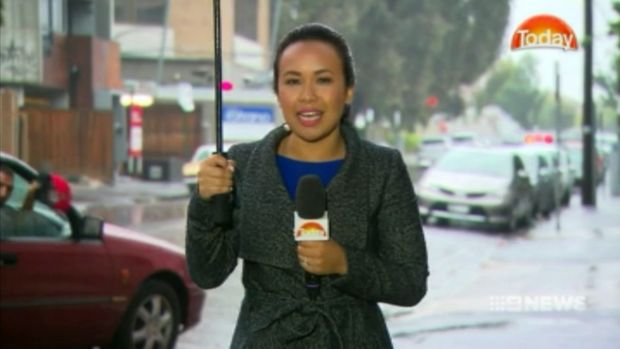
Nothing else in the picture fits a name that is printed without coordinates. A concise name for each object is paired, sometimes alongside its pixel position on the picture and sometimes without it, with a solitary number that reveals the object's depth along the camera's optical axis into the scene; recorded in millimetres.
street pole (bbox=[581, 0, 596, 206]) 26827
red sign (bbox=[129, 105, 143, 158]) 35688
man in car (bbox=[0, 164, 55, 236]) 7090
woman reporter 3027
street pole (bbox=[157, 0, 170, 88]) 42931
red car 6941
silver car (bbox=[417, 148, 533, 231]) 20938
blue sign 36844
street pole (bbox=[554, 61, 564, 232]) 19562
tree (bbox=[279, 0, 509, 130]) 47844
